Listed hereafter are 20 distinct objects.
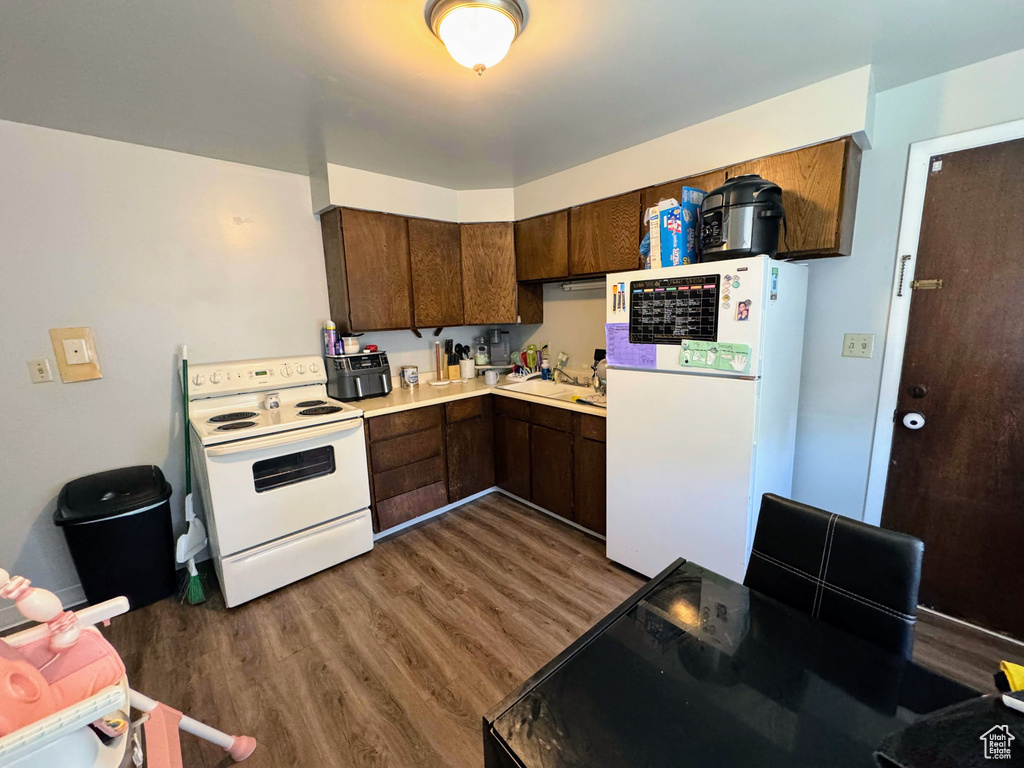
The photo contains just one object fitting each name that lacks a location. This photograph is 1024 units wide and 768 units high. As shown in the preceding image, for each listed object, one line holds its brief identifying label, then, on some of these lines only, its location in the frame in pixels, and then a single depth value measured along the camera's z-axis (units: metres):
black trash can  1.90
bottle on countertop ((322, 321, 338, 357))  2.74
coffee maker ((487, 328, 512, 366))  3.55
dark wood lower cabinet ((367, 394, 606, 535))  2.50
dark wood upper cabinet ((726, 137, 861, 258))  1.74
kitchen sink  2.80
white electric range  1.99
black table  0.69
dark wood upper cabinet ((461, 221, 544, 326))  3.10
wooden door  1.65
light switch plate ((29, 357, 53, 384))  1.97
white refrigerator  1.70
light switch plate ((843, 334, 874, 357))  1.96
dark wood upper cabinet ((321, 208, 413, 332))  2.59
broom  2.10
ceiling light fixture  1.20
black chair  0.93
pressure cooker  1.65
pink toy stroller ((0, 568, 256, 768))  0.63
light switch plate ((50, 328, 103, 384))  2.02
